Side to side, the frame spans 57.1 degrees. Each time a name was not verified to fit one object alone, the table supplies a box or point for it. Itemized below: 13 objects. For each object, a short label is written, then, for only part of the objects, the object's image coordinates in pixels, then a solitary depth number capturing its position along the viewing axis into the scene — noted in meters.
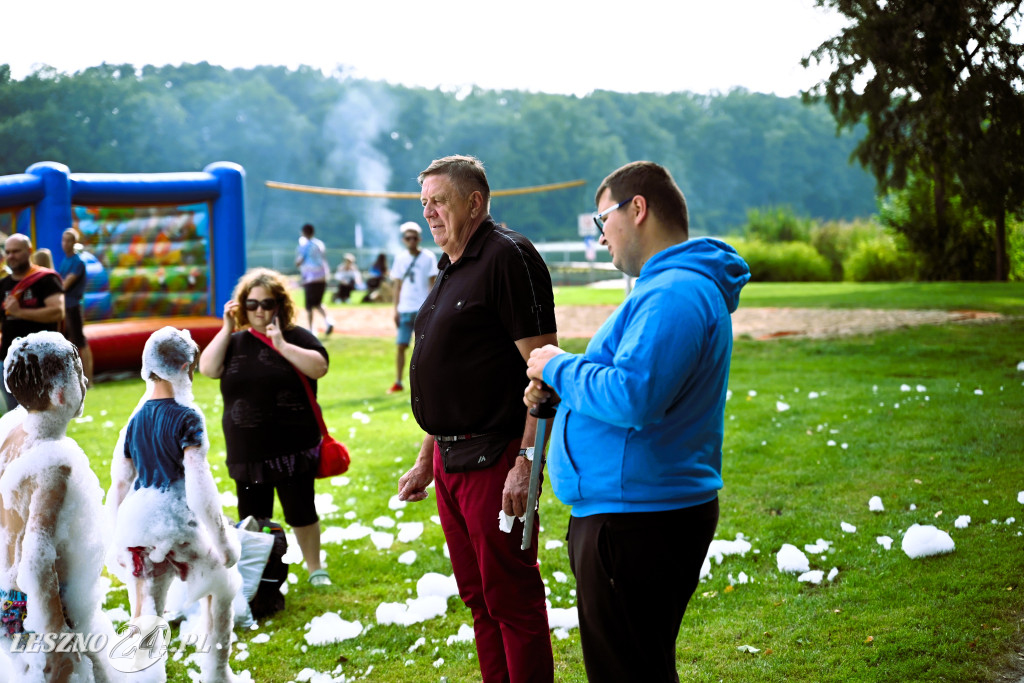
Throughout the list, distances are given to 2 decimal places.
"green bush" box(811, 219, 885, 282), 40.03
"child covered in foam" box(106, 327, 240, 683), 3.48
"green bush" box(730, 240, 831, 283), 37.62
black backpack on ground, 4.86
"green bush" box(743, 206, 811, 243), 45.28
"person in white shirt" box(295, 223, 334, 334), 17.44
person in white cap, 11.13
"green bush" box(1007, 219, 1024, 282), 26.45
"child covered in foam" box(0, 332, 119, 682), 2.87
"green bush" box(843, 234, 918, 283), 30.47
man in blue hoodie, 2.46
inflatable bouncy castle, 12.77
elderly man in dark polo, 3.15
